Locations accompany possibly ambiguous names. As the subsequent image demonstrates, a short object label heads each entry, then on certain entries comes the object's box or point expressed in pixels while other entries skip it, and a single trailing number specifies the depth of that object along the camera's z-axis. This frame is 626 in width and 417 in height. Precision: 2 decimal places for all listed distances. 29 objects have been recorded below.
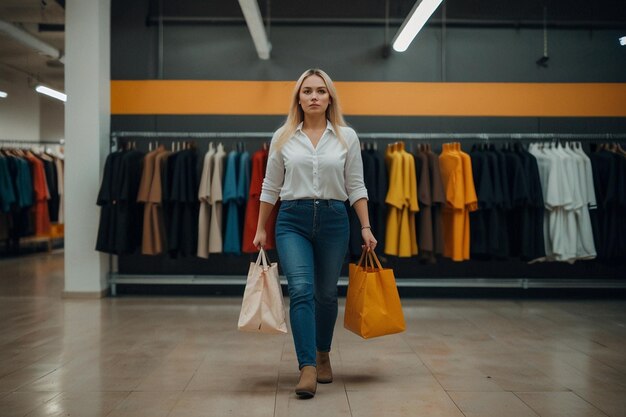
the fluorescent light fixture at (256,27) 5.14
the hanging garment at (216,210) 6.19
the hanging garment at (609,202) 6.12
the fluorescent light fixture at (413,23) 5.14
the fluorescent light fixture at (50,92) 10.84
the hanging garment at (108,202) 6.11
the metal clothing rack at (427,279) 6.43
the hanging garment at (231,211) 6.16
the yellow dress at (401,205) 6.05
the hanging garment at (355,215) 5.85
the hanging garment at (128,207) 6.11
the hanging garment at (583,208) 6.13
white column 6.34
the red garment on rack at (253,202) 6.05
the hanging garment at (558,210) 6.12
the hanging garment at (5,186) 9.67
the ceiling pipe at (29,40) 8.61
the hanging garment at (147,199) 6.18
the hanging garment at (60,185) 11.17
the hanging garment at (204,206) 6.18
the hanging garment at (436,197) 6.07
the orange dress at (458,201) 6.04
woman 3.01
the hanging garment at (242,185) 6.16
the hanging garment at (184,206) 6.17
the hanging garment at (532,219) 6.06
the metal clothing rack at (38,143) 13.37
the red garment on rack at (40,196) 10.37
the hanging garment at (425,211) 6.07
